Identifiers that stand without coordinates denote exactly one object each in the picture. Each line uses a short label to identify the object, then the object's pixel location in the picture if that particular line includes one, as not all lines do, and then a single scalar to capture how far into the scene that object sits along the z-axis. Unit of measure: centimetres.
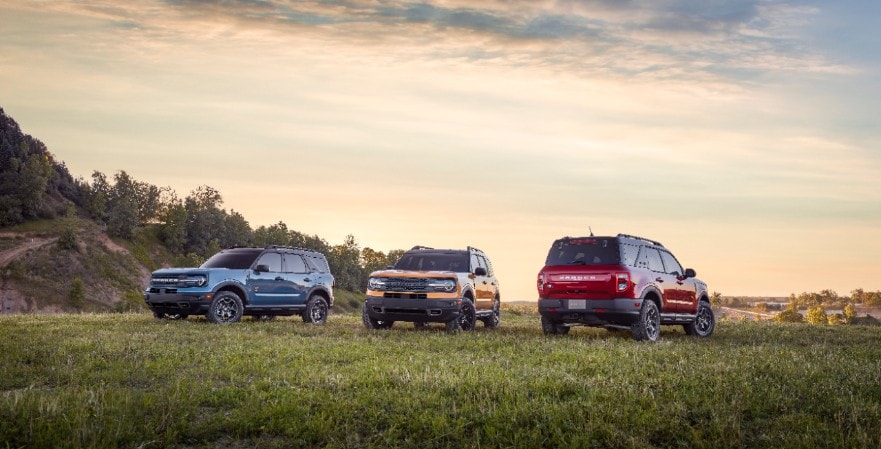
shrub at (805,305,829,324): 12314
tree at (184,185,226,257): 12662
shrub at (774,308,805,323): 11026
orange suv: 1691
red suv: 1536
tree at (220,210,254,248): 12875
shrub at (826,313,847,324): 11584
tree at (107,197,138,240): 11294
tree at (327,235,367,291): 13986
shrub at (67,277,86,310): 8219
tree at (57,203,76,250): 9481
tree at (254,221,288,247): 12475
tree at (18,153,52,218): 10225
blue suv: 1888
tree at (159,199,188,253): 12112
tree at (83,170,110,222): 11888
